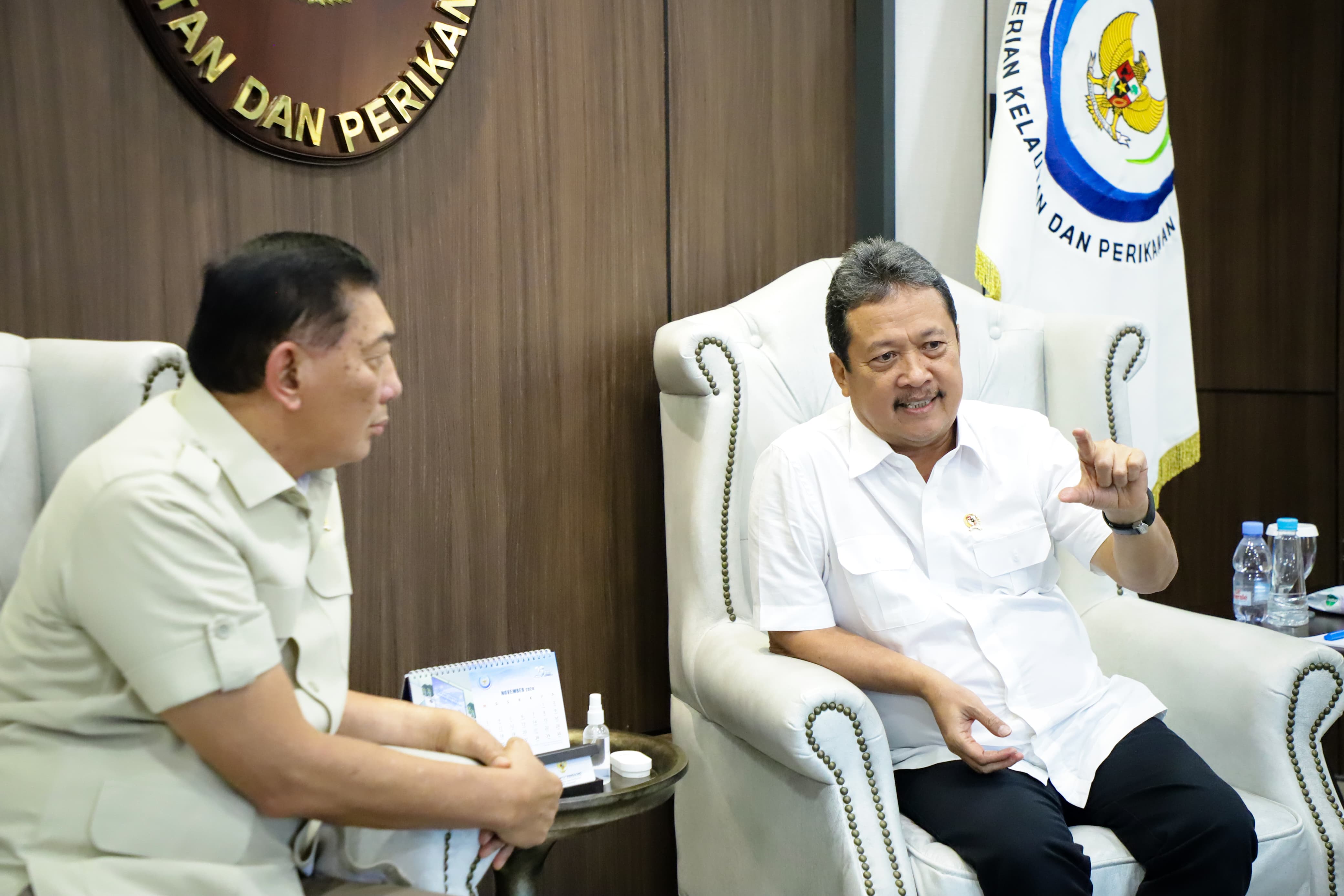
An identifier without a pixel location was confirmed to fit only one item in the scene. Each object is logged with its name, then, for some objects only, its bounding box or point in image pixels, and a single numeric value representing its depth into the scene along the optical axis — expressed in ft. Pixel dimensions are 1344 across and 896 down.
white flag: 9.16
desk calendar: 5.97
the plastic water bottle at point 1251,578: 8.45
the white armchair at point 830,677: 5.67
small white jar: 6.26
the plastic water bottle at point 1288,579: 8.12
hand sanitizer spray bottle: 6.40
